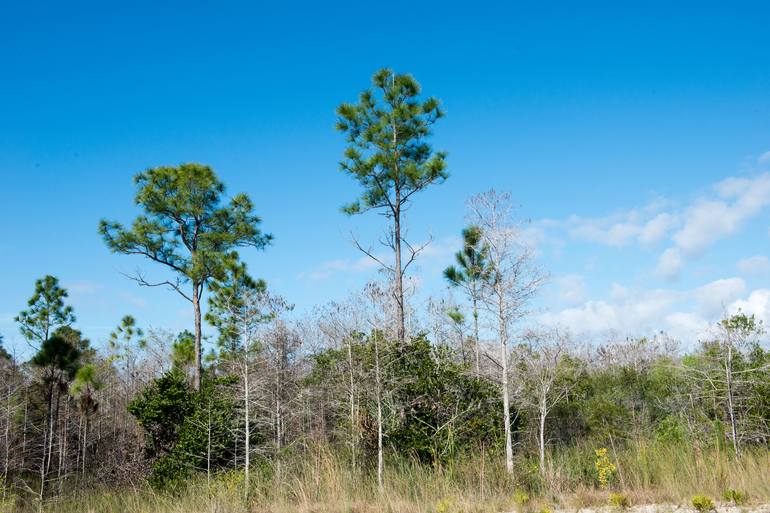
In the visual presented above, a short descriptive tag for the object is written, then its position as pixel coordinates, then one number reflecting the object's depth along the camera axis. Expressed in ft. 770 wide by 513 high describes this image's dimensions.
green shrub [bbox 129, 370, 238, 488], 40.40
